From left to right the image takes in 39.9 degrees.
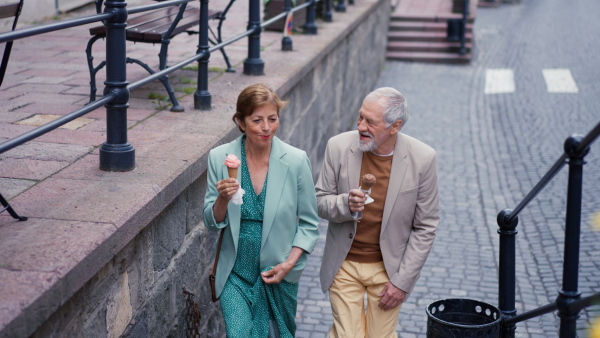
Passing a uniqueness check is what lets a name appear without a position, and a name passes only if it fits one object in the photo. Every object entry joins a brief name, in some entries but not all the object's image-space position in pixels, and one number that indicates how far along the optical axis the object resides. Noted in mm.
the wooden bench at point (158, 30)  5484
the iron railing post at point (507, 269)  3980
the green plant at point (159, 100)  5600
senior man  3789
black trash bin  3555
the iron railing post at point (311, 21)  9578
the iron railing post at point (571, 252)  3041
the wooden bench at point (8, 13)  3509
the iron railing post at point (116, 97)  3736
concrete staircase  17297
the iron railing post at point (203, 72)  5367
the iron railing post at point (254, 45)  6801
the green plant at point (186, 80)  6512
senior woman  3521
